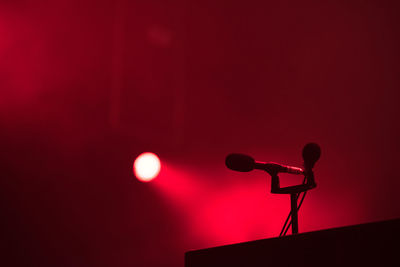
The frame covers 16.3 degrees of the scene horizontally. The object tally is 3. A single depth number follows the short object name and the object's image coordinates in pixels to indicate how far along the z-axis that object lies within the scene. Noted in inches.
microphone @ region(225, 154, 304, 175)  120.9
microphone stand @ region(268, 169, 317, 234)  120.0
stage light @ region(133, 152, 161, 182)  147.8
